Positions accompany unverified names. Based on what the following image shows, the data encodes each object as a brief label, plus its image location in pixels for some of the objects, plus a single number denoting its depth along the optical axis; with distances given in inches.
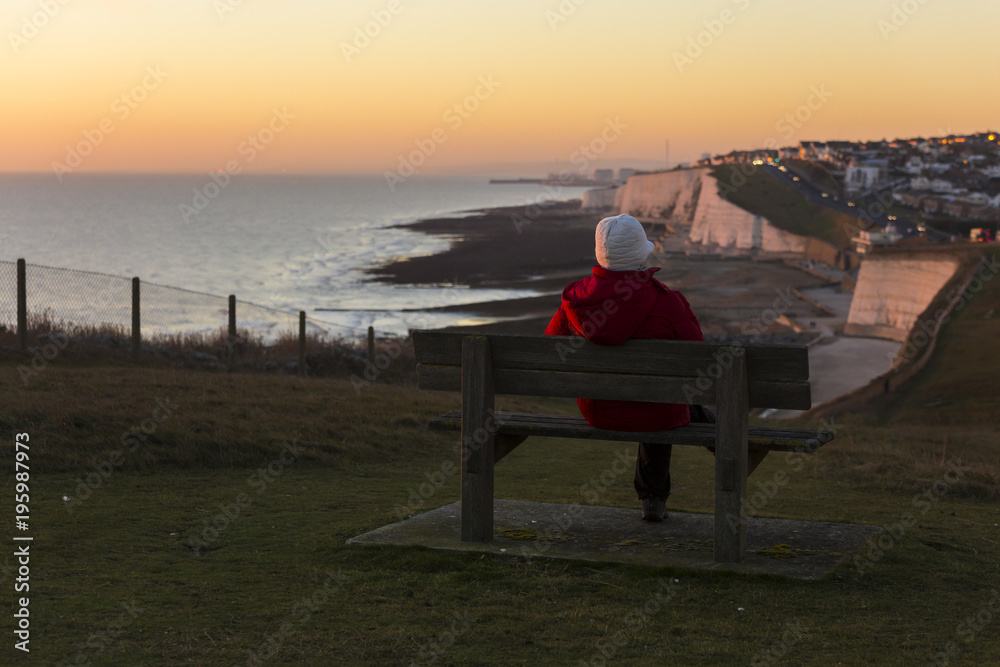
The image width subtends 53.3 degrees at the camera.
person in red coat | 205.6
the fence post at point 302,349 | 682.2
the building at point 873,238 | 3236.2
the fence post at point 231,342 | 620.8
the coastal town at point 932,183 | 4534.9
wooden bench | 195.8
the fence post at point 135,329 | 590.9
